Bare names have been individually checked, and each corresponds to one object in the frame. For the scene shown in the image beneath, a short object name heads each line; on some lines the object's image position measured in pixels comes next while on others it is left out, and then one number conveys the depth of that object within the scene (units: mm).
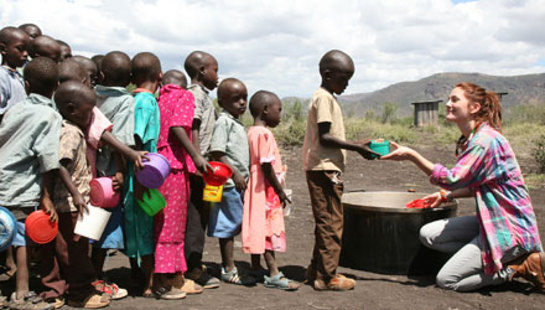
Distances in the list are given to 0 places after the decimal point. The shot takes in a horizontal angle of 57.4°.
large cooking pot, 3998
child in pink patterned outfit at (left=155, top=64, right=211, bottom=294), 3305
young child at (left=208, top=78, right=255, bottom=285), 3646
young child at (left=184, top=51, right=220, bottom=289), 3686
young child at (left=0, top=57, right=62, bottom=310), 2908
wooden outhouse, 21203
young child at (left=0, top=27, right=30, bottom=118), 3881
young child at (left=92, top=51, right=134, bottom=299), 3207
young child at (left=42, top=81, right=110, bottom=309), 2996
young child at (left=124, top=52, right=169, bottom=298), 3238
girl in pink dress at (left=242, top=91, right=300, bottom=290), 3662
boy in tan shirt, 3605
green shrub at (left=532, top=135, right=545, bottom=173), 10008
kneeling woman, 3564
